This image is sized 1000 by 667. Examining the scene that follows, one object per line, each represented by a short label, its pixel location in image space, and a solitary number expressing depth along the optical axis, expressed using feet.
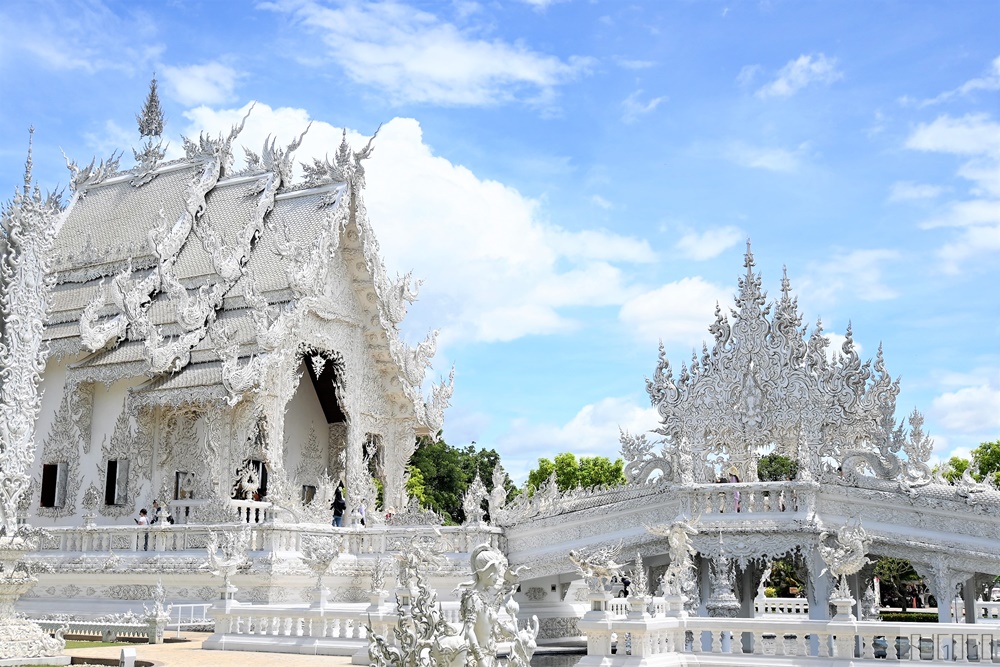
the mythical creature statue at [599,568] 38.06
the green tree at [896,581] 99.86
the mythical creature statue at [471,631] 23.29
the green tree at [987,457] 113.11
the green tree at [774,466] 114.32
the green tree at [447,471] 133.39
